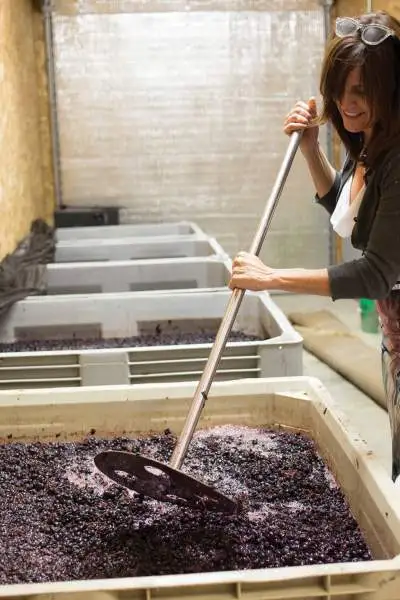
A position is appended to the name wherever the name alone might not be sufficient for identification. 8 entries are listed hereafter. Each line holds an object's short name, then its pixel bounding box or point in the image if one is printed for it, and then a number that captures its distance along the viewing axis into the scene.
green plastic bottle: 4.19
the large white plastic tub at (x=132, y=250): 3.70
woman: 1.21
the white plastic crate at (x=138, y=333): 1.99
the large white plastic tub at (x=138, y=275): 3.18
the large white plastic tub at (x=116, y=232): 4.21
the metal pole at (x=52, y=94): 4.84
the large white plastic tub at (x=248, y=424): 0.95
